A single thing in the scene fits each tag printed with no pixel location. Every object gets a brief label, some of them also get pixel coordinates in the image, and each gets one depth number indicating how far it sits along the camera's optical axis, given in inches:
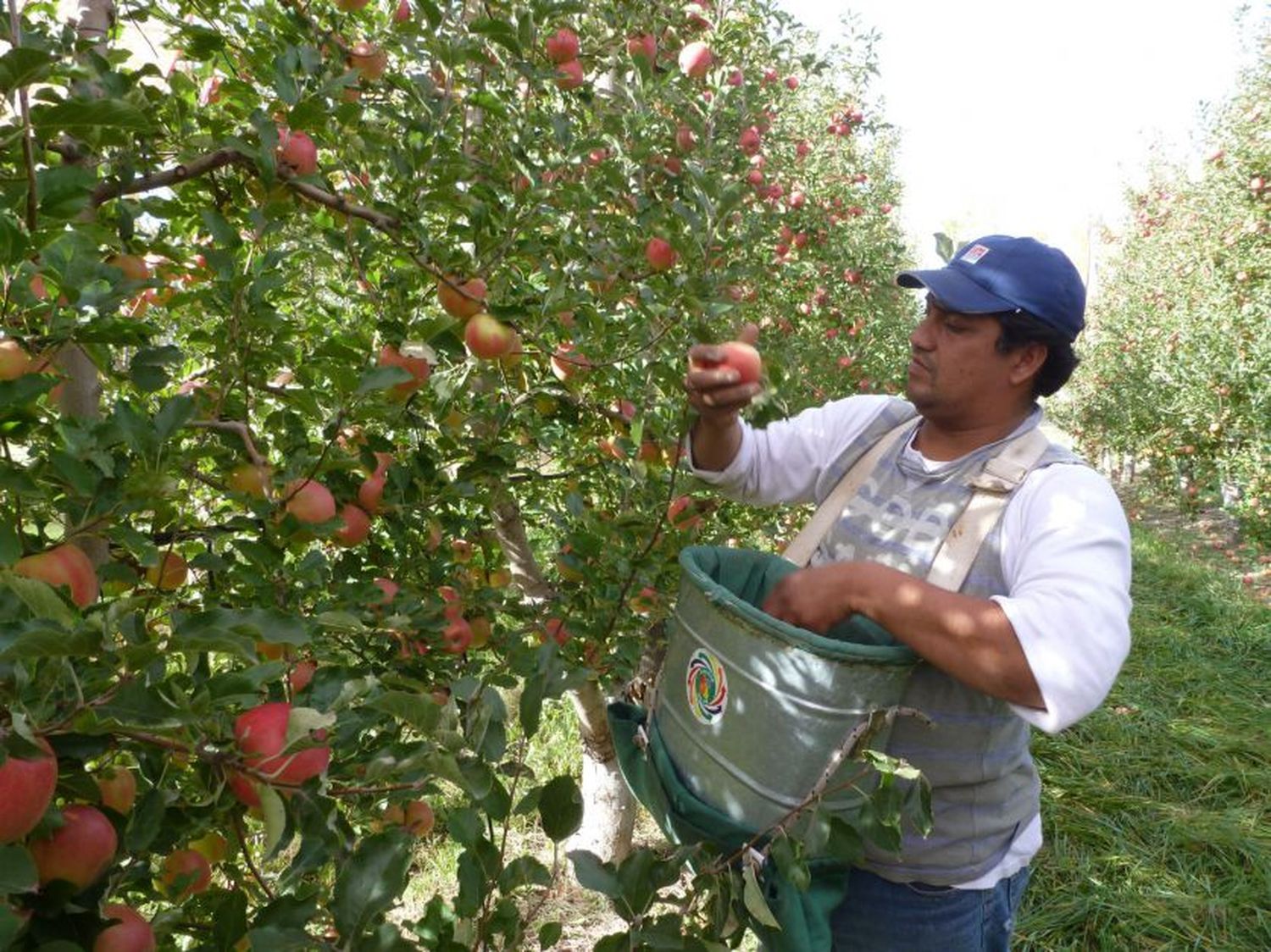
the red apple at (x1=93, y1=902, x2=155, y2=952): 30.0
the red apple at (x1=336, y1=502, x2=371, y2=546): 52.1
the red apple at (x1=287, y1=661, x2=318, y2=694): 46.4
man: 40.8
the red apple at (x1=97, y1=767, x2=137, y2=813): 35.7
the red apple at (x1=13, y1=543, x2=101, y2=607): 33.9
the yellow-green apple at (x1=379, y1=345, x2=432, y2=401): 53.8
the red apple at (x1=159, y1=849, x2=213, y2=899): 38.6
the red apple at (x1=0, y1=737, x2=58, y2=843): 25.2
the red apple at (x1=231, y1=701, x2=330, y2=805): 30.1
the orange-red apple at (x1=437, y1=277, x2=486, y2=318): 56.4
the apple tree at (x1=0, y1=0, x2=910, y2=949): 29.2
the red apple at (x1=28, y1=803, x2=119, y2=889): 28.5
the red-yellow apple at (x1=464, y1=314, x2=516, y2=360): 55.7
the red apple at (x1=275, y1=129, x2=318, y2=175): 50.3
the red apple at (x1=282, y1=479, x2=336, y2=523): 44.6
